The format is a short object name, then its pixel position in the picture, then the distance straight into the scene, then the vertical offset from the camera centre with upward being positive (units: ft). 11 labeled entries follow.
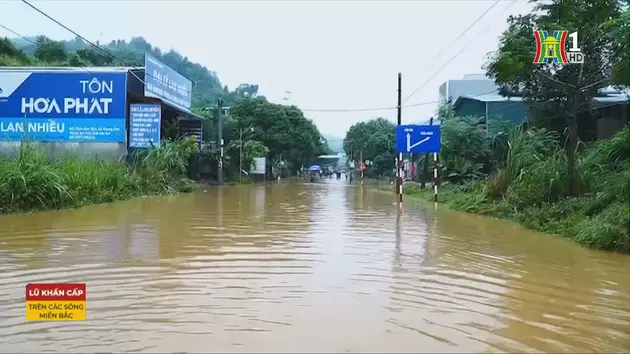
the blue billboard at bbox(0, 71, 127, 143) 85.92 +9.11
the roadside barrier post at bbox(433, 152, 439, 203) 71.97 -0.93
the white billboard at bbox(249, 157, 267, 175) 159.96 +0.85
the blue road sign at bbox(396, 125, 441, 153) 76.54 +4.28
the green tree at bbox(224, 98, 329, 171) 162.30 +12.74
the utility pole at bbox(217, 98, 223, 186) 121.49 +4.96
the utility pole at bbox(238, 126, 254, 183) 141.45 +1.45
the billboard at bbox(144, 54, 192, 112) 89.20 +14.12
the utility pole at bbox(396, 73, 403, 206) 80.65 +8.51
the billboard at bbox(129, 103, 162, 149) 86.89 +6.69
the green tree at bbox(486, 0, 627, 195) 43.29 +10.14
